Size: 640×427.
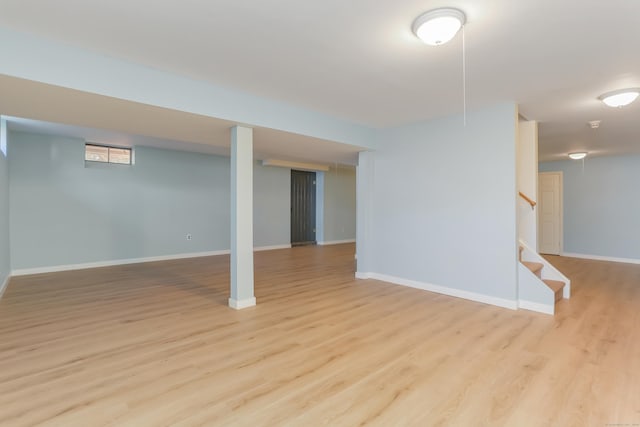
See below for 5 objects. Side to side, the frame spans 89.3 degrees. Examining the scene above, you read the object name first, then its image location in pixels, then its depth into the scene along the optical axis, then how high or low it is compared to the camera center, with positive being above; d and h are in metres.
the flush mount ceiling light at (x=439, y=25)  2.01 +1.22
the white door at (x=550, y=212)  8.00 +0.08
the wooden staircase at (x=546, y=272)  4.16 -0.77
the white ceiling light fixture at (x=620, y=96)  3.27 +1.22
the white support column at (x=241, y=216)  3.74 +0.00
